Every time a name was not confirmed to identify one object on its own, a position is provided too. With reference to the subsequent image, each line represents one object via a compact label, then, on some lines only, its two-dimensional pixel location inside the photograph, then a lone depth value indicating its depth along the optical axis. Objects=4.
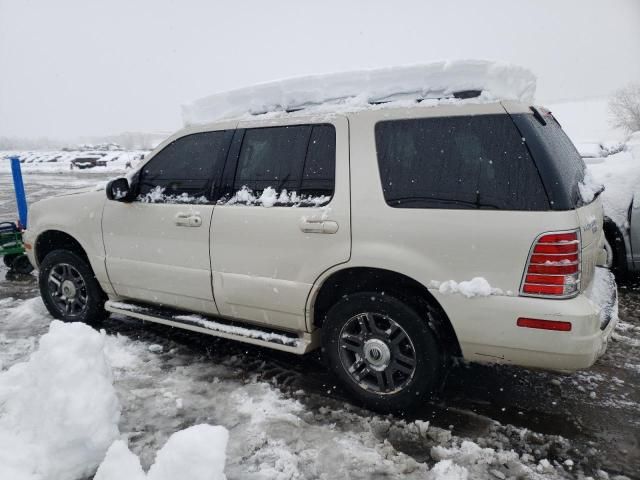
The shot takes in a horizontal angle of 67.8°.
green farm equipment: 6.52
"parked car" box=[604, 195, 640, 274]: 5.16
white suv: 2.52
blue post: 7.96
